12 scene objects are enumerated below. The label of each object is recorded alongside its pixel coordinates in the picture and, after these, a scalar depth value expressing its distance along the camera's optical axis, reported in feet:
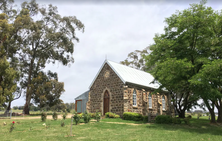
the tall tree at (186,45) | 52.80
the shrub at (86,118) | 54.90
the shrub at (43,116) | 58.28
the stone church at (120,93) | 73.77
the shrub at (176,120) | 58.53
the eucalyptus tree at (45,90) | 116.06
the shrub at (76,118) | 51.60
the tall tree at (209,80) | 44.34
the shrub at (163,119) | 60.22
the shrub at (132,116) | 66.85
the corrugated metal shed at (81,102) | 105.27
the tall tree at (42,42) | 115.75
